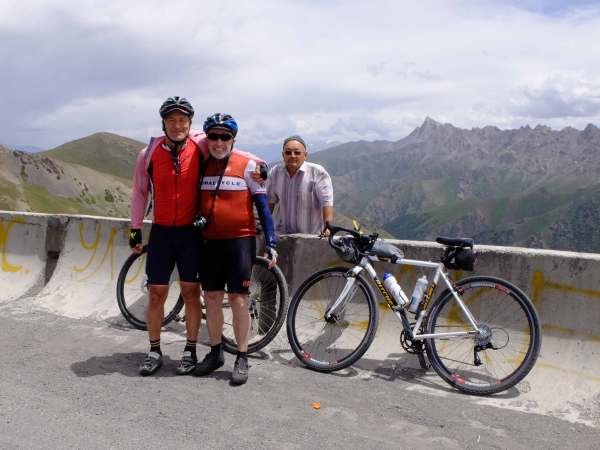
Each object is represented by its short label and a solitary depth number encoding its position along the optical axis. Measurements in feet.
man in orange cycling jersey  17.80
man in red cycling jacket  17.84
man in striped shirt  22.17
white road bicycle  17.46
